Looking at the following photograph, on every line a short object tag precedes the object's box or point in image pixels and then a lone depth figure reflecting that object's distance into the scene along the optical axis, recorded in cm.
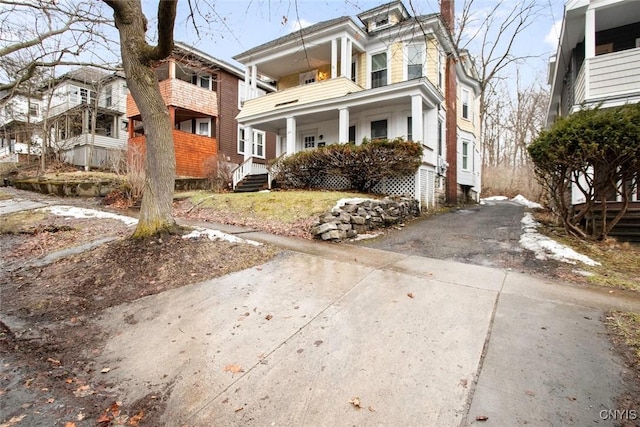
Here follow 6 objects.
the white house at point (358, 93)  1245
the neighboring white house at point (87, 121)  2034
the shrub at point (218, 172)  1535
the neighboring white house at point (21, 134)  2102
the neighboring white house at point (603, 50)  855
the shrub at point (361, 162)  1075
